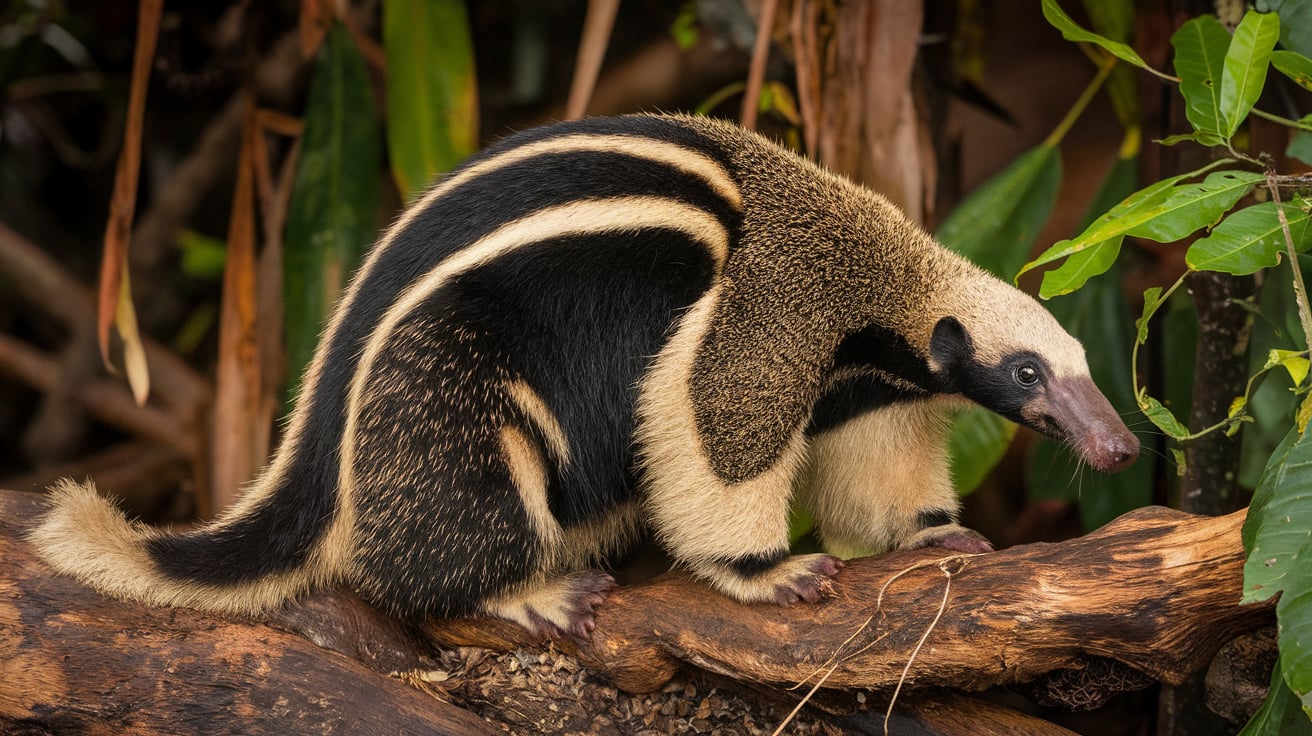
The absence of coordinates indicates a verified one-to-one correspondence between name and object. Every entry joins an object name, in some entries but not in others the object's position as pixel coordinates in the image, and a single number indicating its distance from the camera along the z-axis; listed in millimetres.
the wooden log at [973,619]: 4656
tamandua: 5480
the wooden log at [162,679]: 5176
